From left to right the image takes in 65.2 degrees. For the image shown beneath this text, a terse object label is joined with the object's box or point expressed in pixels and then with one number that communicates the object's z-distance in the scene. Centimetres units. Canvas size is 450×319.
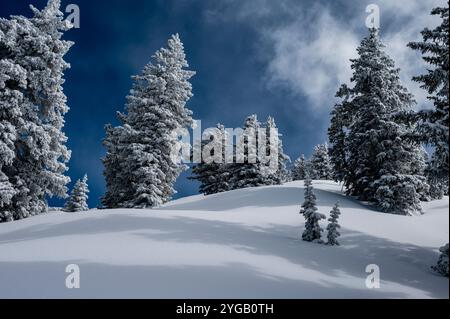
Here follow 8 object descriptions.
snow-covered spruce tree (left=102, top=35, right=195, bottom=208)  2489
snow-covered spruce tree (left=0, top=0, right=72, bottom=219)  1817
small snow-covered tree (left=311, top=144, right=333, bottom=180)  5891
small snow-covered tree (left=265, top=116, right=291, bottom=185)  4256
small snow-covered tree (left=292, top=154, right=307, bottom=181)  6912
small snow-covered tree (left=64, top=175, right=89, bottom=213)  4253
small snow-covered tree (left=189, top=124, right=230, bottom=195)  4538
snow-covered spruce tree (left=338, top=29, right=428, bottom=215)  2002
